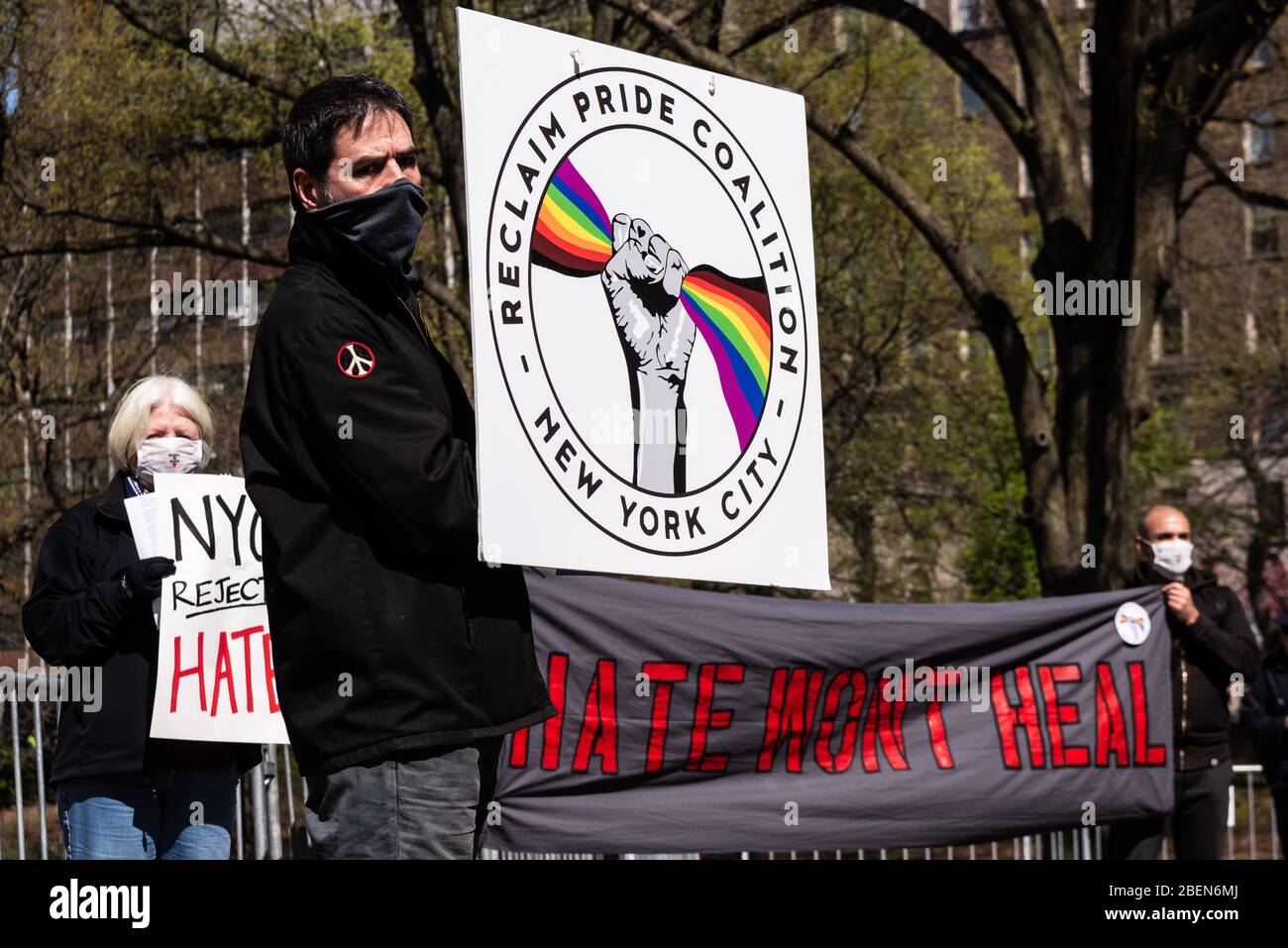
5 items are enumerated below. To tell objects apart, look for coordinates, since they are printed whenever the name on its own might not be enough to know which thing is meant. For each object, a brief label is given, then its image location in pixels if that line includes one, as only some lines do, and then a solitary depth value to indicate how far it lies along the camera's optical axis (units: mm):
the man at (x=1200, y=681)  7523
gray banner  7348
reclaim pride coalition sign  3133
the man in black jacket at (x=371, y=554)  2789
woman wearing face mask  4621
